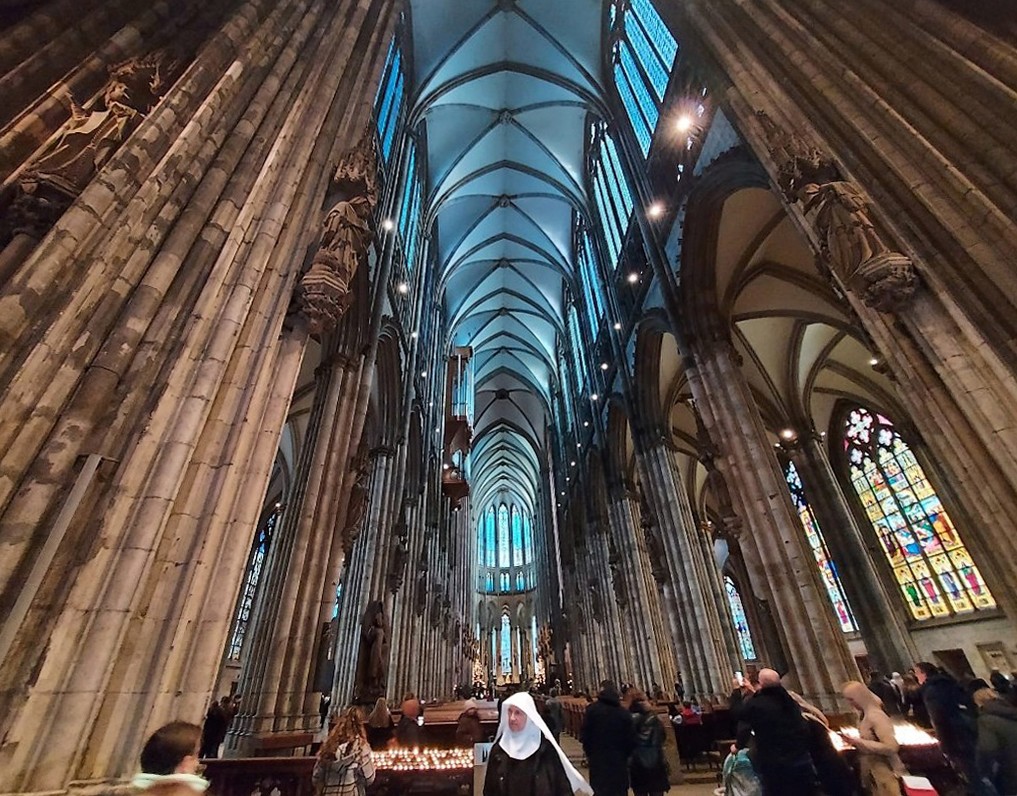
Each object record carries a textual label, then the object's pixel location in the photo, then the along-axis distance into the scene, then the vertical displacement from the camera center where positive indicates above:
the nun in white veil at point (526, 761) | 2.19 -0.23
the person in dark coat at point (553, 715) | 6.46 -0.17
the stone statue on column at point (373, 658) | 8.16 +0.75
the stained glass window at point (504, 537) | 44.00 +13.23
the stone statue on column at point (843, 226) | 4.49 +4.06
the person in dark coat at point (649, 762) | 4.00 -0.46
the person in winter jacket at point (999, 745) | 2.86 -0.32
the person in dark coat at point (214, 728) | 7.63 -0.18
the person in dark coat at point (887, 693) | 8.38 -0.08
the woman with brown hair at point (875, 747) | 2.98 -0.31
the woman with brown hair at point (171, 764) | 1.61 -0.14
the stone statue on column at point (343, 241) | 4.88 +4.52
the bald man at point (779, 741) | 2.74 -0.24
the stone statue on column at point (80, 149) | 3.25 +3.62
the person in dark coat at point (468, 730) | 6.14 -0.28
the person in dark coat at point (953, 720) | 3.94 -0.25
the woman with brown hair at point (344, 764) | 3.10 -0.30
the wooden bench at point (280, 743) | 5.26 -0.29
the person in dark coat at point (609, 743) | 3.36 -0.26
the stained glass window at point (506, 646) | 38.97 +3.97
